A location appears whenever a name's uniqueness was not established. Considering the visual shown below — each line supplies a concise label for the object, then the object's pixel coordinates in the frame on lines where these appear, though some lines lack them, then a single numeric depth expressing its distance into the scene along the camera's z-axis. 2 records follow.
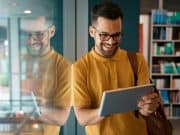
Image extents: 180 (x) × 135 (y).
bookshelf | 5.87
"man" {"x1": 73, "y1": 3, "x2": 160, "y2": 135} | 1.74
